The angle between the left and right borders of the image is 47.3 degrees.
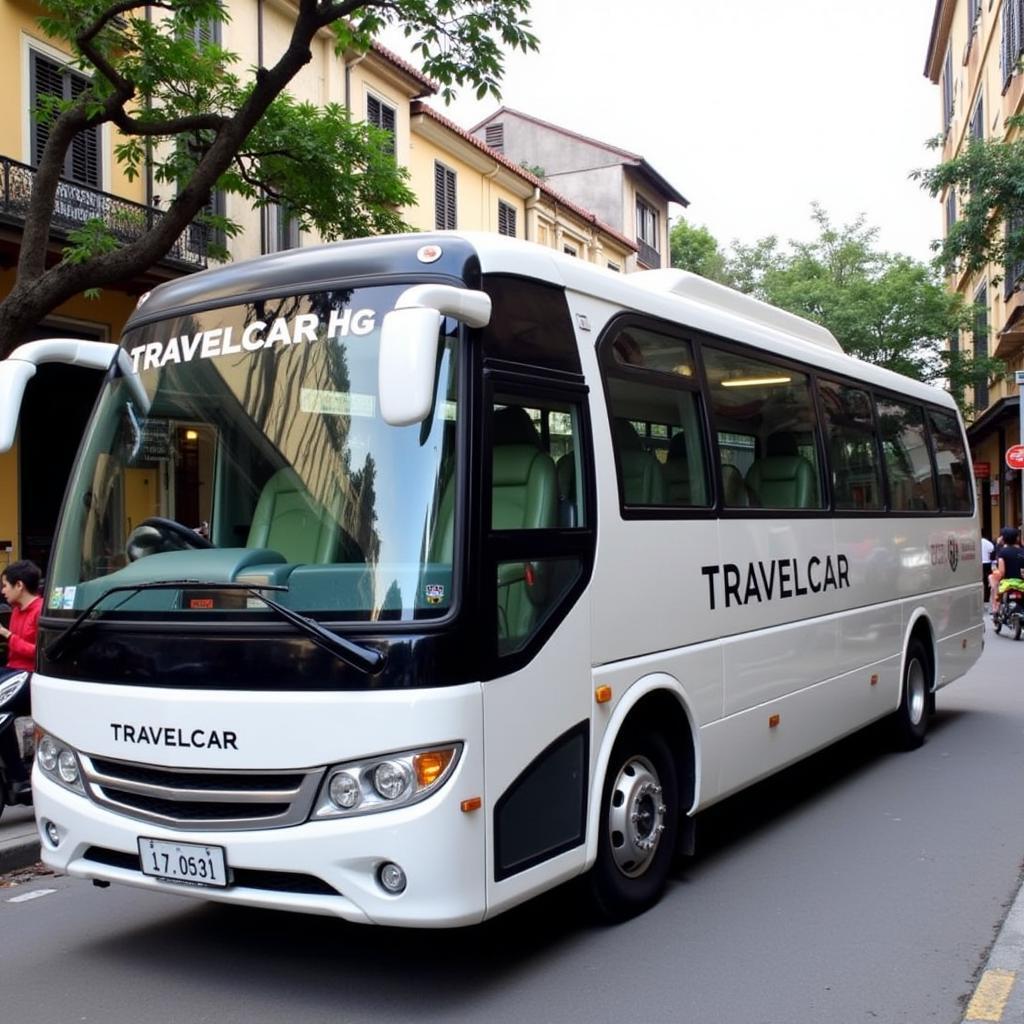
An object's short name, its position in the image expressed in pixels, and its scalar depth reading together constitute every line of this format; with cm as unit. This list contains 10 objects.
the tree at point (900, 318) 3206
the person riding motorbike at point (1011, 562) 1833
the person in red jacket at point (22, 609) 724
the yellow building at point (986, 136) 2700
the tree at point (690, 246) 4862
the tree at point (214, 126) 973
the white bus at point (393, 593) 403
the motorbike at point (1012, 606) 1845
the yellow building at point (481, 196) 2594
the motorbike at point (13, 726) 661
